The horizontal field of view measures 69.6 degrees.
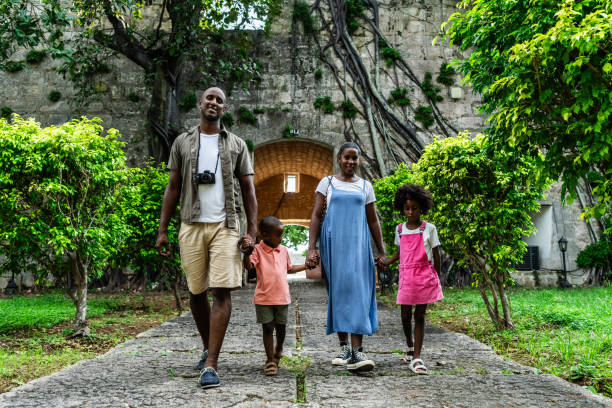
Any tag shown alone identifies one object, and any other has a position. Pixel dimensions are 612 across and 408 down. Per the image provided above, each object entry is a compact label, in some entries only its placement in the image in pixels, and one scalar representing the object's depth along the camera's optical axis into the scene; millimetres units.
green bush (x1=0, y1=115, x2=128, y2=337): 3914
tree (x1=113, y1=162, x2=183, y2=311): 6168
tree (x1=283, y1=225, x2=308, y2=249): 30344
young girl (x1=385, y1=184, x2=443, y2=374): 2855
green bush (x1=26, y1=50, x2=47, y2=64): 10086
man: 2480
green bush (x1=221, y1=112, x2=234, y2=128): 10008
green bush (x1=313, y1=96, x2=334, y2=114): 10062
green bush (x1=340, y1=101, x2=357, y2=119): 10062
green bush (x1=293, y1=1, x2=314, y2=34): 10281
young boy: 2598
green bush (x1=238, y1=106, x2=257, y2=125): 10016
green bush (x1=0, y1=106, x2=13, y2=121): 9906
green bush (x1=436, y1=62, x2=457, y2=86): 10180
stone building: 10078
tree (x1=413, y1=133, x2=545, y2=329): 4086
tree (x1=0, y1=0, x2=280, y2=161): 8430
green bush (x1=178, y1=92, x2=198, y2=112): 10000
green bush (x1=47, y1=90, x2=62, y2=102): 10109
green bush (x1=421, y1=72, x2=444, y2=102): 10148
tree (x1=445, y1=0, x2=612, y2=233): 2135
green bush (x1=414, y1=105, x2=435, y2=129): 10086
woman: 2756
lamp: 9812
